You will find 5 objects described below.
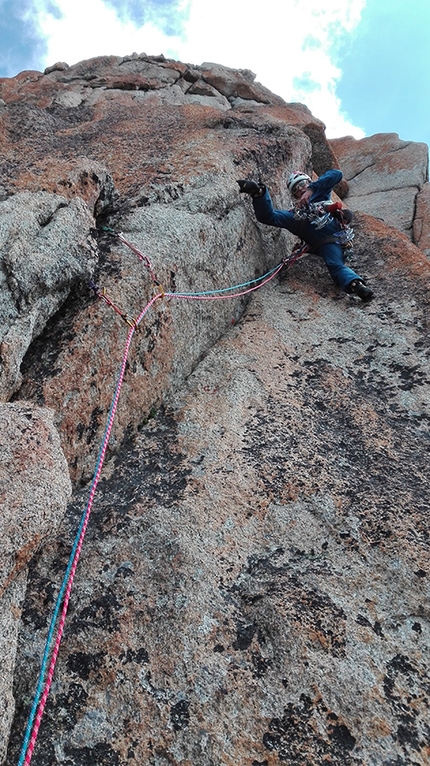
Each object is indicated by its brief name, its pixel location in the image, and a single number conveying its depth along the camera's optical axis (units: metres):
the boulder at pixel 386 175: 14.23
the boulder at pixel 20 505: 3.49
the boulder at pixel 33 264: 4.80
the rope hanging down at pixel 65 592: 3.00
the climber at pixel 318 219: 7.91
